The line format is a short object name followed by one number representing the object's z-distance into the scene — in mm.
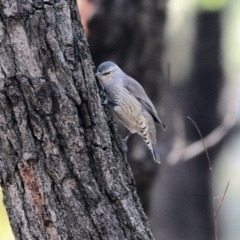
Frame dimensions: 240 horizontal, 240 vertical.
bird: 9391
